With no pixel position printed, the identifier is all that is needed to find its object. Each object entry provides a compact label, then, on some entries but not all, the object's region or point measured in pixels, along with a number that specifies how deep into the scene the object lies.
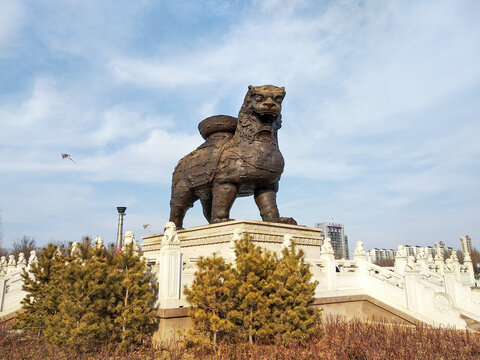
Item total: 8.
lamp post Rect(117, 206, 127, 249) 18.89
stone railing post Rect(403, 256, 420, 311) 9.06
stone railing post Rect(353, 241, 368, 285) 9.97
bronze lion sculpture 9.93
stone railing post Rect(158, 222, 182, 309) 6.72
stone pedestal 9.12
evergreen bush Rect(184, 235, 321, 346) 6.00
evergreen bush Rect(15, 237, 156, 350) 5.68
